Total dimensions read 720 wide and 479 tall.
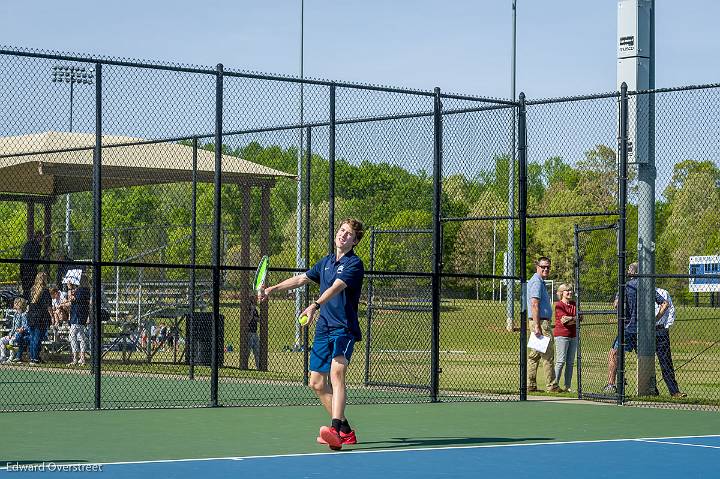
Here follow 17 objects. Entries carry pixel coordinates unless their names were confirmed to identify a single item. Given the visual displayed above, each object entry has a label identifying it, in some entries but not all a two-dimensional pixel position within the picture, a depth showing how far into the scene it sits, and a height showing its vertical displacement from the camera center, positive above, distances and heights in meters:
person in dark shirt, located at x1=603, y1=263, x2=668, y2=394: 17.34 -0.67
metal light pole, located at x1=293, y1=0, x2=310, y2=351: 20.78 +0.39
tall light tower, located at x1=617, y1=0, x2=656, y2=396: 17.23 +1.04
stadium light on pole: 14.91 +2.09
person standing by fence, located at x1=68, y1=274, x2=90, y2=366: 21.88 -0.86
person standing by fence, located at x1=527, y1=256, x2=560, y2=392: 17.94 -0.65
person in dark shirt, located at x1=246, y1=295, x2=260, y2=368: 21.66 -1.15
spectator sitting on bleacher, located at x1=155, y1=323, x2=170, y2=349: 23.88 -1.27
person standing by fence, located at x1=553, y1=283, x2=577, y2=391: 18.56 -0.93
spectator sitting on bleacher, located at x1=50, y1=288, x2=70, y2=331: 23.31 -0.81
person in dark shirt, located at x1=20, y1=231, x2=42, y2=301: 23.25 -0.10
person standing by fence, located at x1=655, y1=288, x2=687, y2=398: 17.69 -1.00
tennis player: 11.26 -0.46
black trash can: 22.02 -1.20
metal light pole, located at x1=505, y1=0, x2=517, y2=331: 17.66 +0.73
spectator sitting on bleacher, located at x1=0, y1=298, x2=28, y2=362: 23.12 -1.25
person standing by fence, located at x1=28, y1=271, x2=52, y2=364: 21.94 -0.81
